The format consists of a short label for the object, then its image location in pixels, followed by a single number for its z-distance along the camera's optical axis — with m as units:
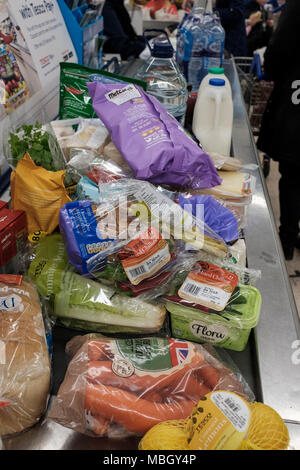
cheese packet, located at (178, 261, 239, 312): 0.82
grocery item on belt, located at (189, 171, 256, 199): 1.15
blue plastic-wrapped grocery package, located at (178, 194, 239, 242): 0.96
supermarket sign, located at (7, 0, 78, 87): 1.46
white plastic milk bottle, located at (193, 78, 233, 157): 1.45
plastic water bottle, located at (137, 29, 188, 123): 1.45
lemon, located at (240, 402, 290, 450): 0.55
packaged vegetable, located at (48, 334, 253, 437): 0.66
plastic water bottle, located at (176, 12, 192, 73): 2.23
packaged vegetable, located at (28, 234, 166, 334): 0.85
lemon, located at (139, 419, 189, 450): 0.57
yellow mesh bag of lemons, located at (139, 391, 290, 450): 0.54
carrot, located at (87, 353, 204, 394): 0.69
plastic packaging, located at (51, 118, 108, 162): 1.16
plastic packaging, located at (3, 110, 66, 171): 1.02
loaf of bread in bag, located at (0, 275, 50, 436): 0.66
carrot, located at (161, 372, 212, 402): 0.70
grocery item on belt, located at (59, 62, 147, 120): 1.32
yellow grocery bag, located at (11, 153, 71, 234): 0.96
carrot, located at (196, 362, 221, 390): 0.74
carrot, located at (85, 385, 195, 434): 0.66
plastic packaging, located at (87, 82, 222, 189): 1.00
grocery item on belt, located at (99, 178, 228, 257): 0.86
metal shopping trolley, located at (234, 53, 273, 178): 3.17
